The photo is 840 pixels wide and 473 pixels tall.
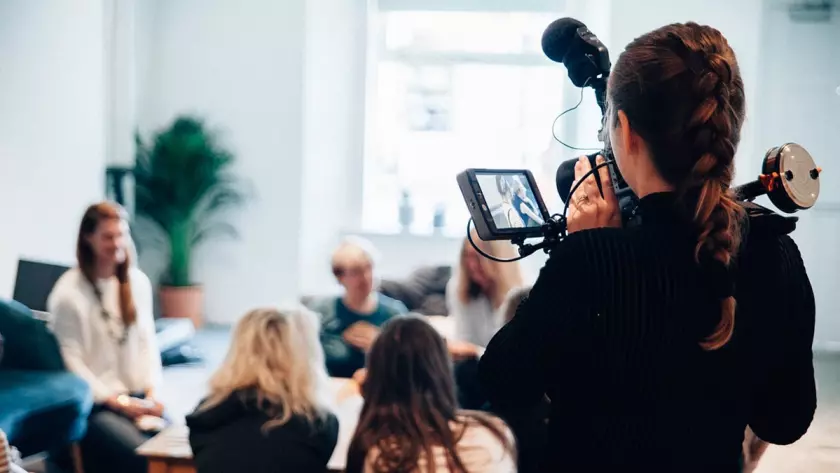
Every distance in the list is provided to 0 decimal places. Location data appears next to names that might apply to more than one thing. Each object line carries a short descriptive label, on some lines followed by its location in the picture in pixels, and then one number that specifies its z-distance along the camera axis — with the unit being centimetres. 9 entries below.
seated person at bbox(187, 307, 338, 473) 208
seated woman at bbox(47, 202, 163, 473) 311
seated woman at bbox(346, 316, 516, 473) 194
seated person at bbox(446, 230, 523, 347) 336
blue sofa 299
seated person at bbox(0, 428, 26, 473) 176
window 637
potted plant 562
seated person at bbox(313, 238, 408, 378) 335
